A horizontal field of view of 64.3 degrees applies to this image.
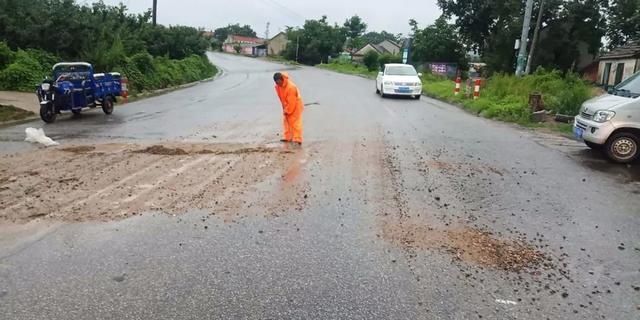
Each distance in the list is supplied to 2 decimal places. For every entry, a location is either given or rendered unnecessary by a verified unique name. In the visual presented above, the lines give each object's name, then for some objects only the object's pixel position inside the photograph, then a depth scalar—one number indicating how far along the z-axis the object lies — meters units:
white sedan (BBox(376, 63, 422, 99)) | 21.53
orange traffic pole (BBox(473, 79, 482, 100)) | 19.64
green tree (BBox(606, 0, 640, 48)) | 38.91
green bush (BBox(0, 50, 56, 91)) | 18.11
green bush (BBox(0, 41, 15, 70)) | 18.41
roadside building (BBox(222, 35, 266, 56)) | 119.44
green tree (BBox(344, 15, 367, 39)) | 110.23
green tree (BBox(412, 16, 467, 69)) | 53.06
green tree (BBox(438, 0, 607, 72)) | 41.09
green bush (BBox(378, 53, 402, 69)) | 55.81
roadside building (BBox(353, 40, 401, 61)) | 93.82
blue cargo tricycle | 12.32
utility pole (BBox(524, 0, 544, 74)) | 33.40
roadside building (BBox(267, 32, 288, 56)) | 115.96
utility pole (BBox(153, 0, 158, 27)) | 34.03
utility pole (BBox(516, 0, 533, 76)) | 20.41
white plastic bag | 9.30
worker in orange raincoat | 9.64
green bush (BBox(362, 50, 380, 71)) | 59.72
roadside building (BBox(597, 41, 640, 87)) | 30.20
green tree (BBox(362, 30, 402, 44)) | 155.50
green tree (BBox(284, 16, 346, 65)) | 86.06
